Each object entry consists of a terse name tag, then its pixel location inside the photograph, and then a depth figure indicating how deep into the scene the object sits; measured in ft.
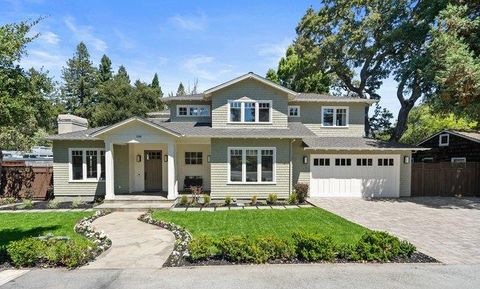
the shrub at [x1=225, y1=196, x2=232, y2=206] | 46.55
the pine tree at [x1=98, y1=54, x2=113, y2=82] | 151.89
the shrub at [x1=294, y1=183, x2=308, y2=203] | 48.57
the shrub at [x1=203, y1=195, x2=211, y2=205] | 46.19
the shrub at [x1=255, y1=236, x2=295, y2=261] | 22.02
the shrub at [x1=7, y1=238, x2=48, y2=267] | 21.03
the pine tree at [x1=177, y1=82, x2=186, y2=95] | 213.17
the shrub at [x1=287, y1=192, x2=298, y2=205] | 47.52
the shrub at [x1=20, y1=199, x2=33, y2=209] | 45.25
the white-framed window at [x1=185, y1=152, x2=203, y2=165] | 54.24
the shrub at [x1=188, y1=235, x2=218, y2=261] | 21.79
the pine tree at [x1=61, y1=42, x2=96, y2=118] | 151.12
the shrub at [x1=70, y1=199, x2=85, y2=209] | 45.09
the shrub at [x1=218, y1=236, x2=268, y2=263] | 21.61
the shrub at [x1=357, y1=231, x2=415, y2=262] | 21.97
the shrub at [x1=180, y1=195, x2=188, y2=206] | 45.93
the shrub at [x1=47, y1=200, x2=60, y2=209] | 44.85
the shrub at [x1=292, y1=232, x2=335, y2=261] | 21.94
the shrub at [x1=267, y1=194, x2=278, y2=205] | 47.70
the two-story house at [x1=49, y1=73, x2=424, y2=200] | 47.67
